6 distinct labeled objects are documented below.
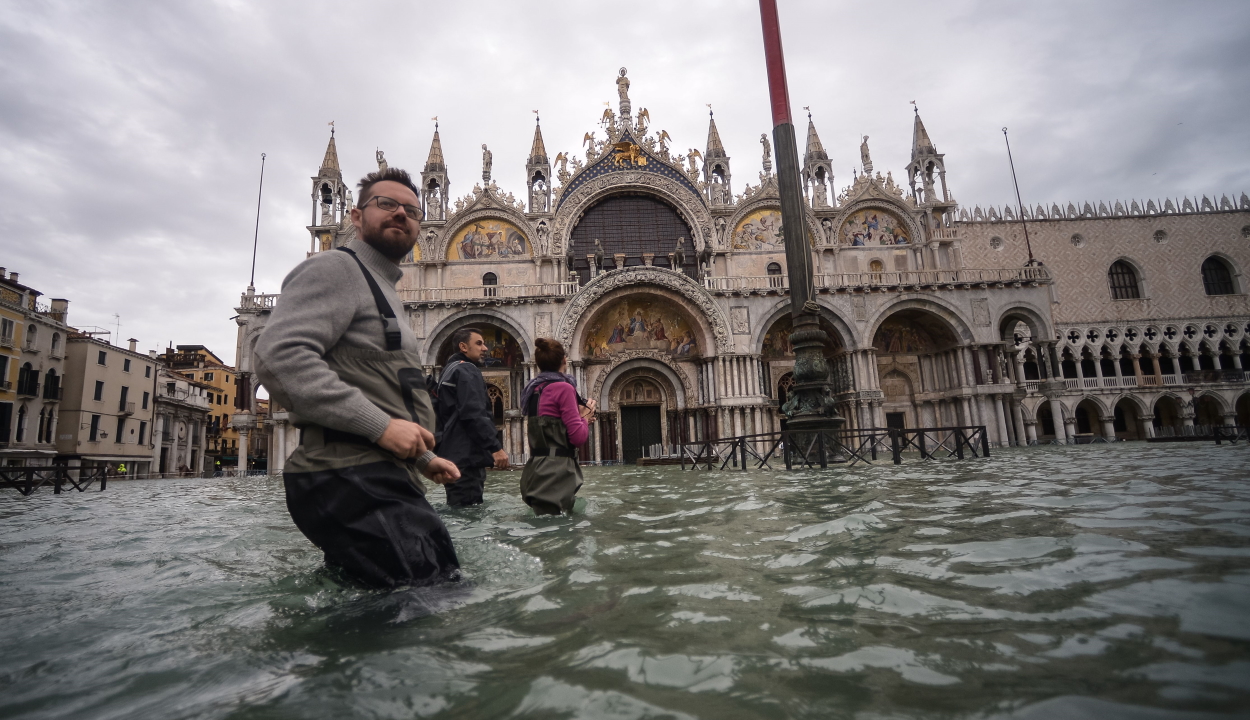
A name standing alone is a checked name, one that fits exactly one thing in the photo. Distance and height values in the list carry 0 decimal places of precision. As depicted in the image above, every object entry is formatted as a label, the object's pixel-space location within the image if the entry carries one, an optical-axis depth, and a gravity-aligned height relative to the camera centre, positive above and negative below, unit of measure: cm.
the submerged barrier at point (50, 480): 1162 -20
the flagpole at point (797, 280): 1190 +332
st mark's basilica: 2236 +534
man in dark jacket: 534 +27
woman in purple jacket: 492 +8
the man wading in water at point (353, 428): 219 +11
